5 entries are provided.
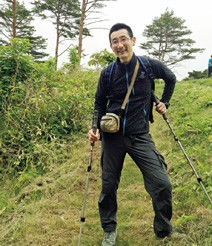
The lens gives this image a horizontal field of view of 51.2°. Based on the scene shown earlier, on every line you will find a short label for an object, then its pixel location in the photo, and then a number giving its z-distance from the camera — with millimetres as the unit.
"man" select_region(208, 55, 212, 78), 14209
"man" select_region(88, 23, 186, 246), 2588
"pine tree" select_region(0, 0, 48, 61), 21445
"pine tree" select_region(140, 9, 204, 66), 30484
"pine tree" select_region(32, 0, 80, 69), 23422
